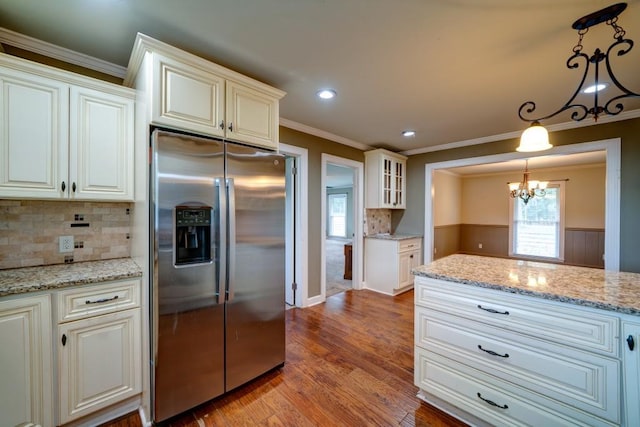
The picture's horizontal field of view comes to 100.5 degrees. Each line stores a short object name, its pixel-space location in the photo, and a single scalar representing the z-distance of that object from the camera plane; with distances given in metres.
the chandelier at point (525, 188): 5.08
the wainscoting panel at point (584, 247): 5.59
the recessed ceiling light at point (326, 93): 2.40
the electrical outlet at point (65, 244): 1.83
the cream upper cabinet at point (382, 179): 4.23
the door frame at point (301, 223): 3.43
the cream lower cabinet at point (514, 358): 1.24
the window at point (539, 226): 6.12
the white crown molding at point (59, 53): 1.66
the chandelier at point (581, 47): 1.42
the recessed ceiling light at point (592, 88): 2.25
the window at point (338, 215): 9.46
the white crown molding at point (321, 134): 3.23
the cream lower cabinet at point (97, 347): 1.47
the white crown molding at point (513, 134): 2.87
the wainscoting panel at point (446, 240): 6.32
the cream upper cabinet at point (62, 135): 1.47
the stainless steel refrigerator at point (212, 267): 1.55
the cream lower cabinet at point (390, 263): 4.07
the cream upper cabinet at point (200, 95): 1.58
